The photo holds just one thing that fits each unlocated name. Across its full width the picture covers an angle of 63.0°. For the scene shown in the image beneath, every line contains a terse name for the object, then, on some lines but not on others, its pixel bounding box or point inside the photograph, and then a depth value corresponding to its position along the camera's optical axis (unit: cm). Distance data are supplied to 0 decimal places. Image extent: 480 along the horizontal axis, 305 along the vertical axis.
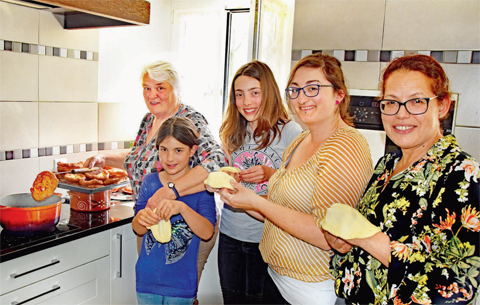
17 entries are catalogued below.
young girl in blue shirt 153
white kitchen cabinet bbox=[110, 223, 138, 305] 180
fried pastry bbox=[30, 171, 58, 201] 157
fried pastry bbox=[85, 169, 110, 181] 186
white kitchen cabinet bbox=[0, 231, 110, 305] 141
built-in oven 208
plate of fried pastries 180
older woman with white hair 170
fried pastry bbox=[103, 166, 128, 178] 193
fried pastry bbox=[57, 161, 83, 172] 197
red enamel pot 148
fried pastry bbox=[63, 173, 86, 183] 183
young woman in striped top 106
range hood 156
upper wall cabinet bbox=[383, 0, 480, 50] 184
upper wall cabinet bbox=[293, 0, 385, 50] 204
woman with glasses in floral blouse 79
